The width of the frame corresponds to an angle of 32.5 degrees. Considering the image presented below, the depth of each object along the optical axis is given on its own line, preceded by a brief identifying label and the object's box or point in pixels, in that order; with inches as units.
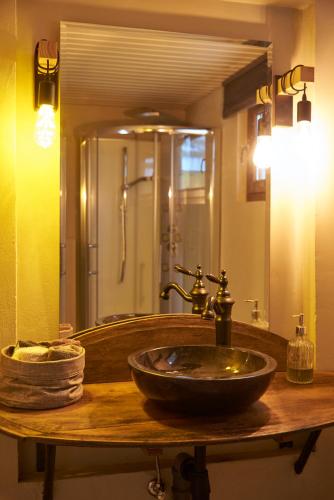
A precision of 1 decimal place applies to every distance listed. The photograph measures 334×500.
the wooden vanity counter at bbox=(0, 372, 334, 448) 54.6
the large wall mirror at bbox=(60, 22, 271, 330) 74.2
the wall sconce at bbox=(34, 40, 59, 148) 69.6
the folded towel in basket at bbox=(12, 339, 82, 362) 62.2
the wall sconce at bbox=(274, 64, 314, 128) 77.4
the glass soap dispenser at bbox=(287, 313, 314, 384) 72.7
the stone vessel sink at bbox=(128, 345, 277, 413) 56.1
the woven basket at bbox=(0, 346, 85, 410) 60.0
